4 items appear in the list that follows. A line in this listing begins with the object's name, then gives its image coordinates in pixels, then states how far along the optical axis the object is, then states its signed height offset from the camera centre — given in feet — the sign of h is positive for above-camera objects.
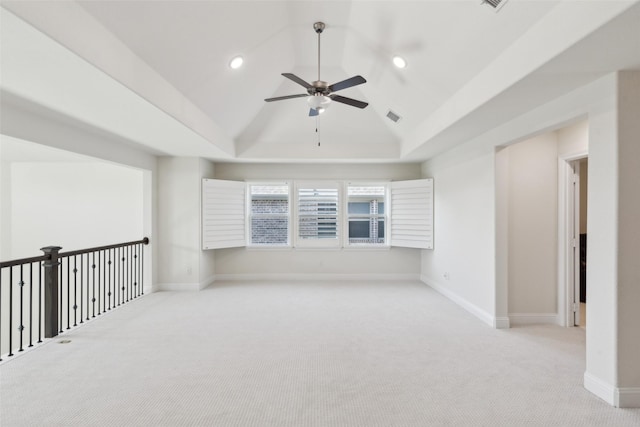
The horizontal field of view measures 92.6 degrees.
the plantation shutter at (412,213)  18.86 +0.04
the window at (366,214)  21.11 -0.04
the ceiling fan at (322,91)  9.59 +4.13
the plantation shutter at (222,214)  18.58 -0.06
